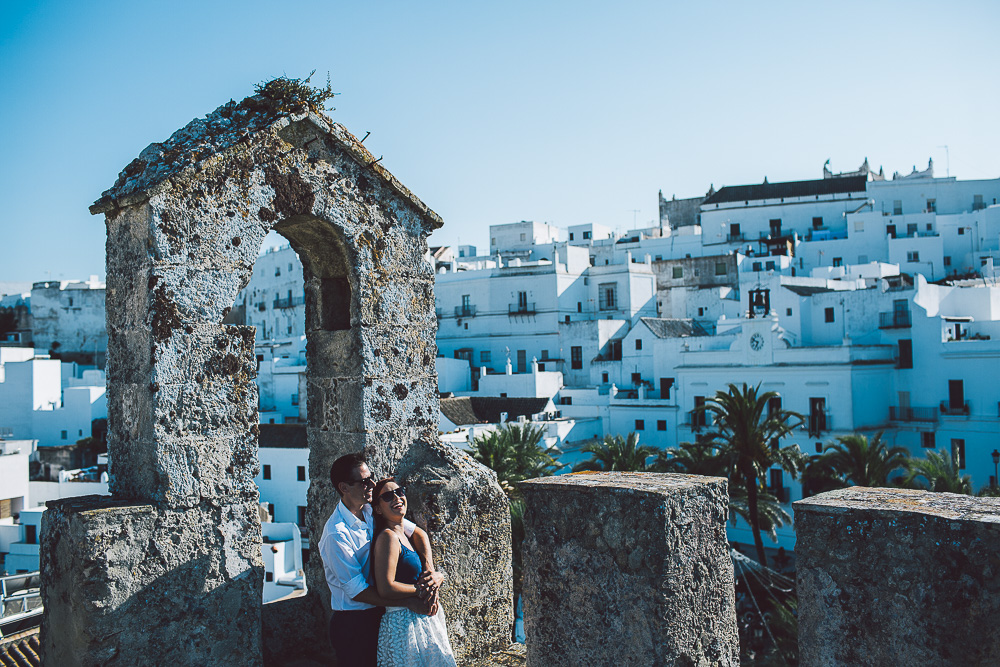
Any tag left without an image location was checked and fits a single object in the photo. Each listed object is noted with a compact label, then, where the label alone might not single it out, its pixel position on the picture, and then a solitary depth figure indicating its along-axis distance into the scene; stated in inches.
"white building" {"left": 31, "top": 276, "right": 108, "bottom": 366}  2057.1
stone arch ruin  146.2
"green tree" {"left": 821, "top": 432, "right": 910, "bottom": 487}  821.9
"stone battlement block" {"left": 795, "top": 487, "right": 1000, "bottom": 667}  115.5
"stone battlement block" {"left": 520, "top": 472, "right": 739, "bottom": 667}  138.7
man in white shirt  143.2
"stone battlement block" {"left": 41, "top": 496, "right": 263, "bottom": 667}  140.6
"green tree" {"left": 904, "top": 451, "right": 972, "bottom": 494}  737.6
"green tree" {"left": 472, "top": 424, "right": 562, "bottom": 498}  836.0
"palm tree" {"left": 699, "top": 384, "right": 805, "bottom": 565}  815.1
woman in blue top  141.8
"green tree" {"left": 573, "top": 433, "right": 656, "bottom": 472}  900.0
